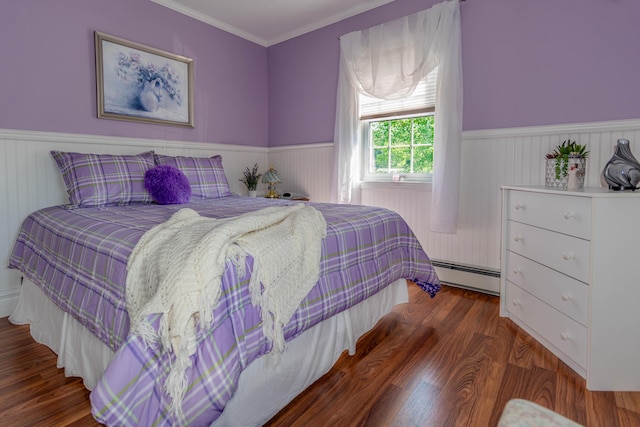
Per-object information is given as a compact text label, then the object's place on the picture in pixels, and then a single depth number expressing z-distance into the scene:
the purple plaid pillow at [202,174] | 2.75
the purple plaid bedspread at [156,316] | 0.95
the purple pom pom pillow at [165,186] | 2.39
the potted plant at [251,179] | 3.72
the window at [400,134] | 2.95
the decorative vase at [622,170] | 1.60
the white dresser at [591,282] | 1.47
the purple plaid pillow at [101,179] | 2.23
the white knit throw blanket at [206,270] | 0.96
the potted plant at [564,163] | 1.95
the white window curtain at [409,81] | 2.65
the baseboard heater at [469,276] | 2.67
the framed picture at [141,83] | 2.67
